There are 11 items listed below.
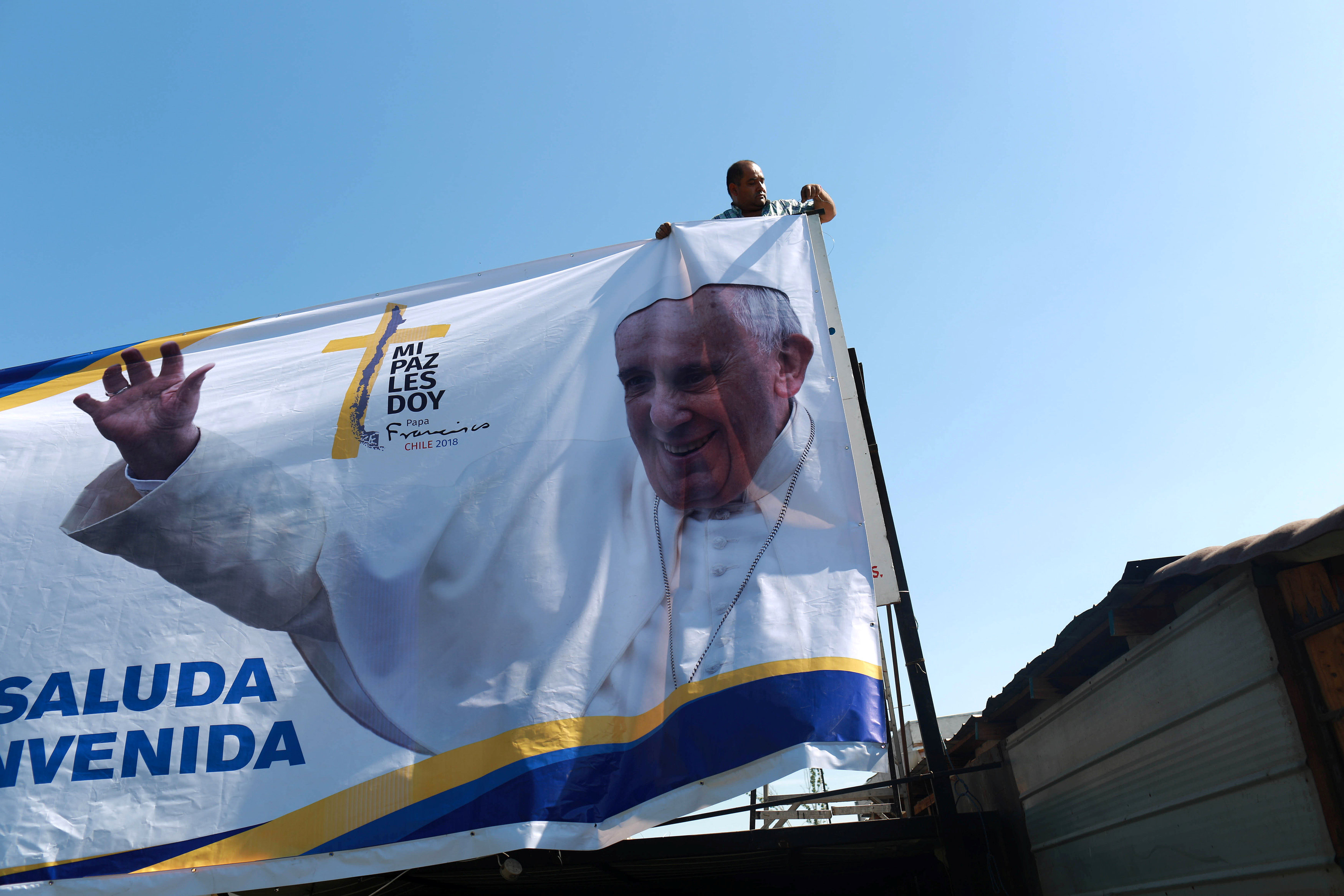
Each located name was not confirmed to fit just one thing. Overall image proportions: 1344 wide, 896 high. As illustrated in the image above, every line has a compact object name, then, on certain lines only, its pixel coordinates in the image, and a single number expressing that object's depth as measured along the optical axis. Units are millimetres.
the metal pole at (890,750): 3559
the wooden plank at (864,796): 3535
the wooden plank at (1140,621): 3960
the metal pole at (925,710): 4000
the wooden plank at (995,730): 5863
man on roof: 5180
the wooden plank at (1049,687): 5027
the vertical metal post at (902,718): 4781
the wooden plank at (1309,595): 3051
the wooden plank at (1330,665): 3020
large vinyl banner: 3518
